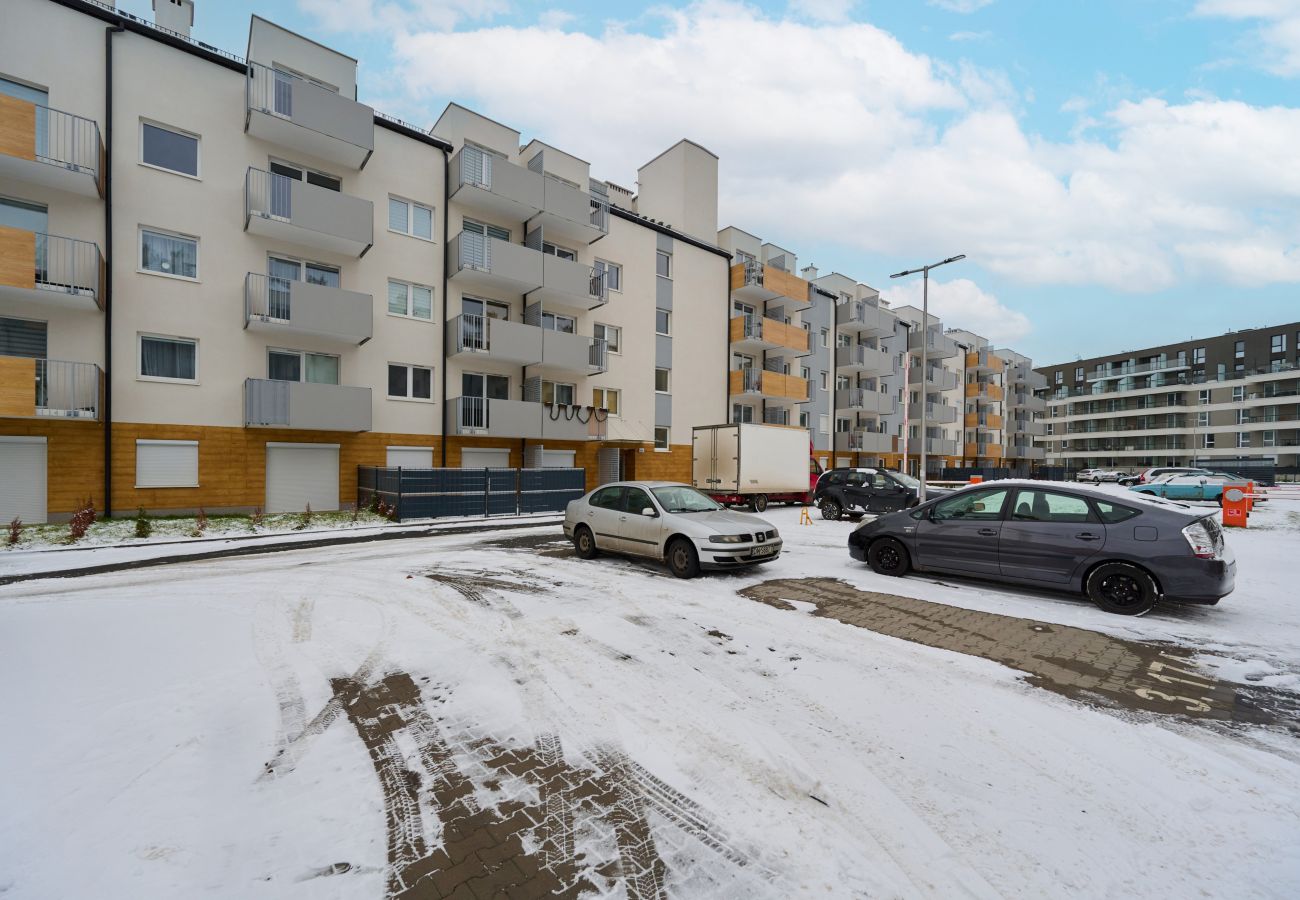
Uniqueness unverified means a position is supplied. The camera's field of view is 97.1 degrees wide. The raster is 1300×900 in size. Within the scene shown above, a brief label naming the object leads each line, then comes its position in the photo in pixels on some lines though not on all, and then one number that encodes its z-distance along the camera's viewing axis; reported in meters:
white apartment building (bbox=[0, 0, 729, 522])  14.62
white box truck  21.56
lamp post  19.51
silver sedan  8.75
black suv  18.77
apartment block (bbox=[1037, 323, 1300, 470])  65.00
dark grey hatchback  6.61
